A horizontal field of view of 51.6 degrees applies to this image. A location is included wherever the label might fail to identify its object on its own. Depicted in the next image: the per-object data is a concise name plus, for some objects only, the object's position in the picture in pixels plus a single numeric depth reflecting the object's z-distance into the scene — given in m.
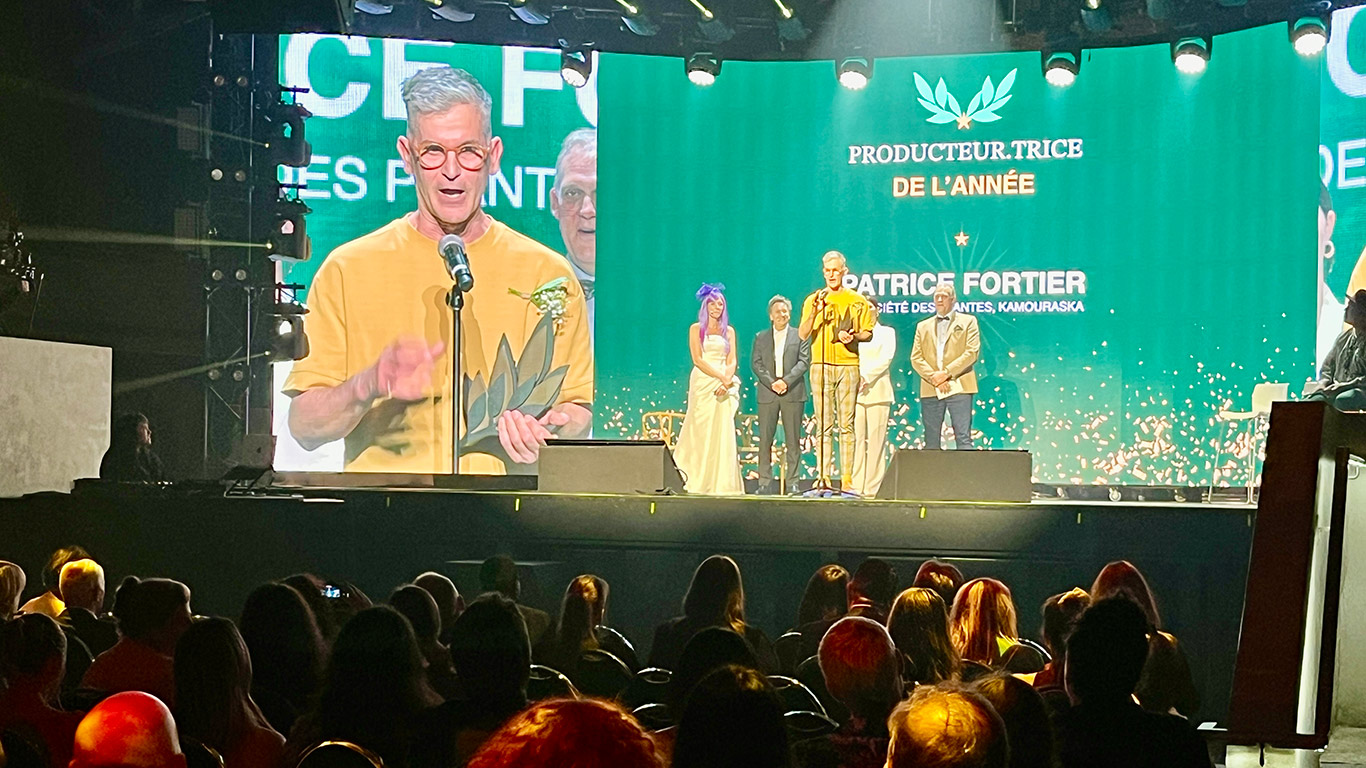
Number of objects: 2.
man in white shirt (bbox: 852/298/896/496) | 11.39
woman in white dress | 11.55
